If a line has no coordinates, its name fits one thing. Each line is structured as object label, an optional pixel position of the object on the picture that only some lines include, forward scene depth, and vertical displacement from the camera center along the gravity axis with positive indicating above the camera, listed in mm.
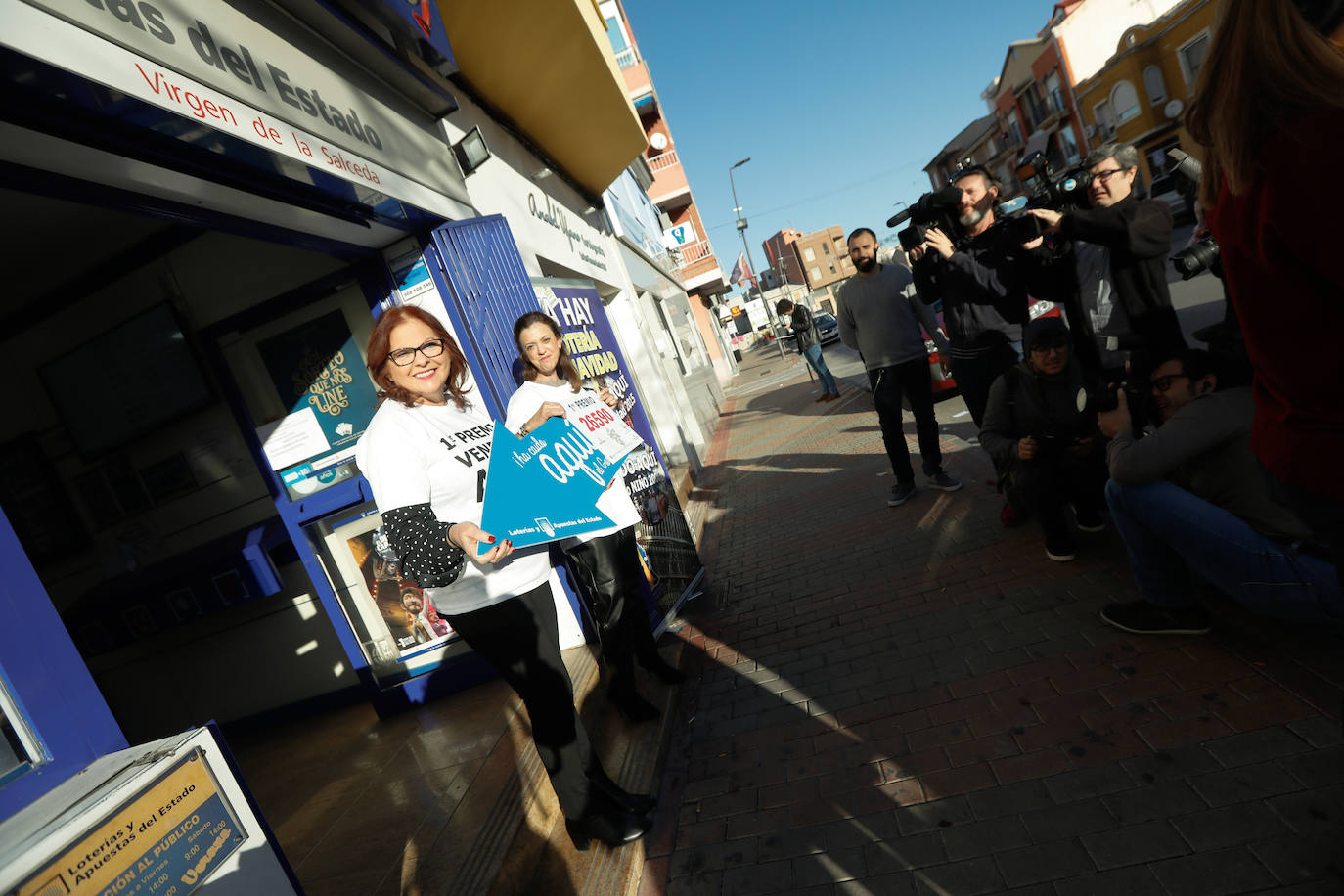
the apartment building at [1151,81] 27875 +3660
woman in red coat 1161 -142
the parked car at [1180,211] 18077 -1288
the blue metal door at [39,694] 1261 -174
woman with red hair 2121 -306
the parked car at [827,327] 29625 -1423
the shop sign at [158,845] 1078 -451
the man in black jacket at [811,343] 12625 -734
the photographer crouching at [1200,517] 2199 -1188
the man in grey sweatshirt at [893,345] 5281 -550
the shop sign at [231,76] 1753 +1330
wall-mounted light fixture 4391 +1635
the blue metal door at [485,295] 3852 +687
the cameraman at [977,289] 4055 -290
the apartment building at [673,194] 18219 +5248
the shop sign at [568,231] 6344 +1605
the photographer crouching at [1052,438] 3734 -1150
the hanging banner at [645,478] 3973 -603
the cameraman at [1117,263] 3469 -373
